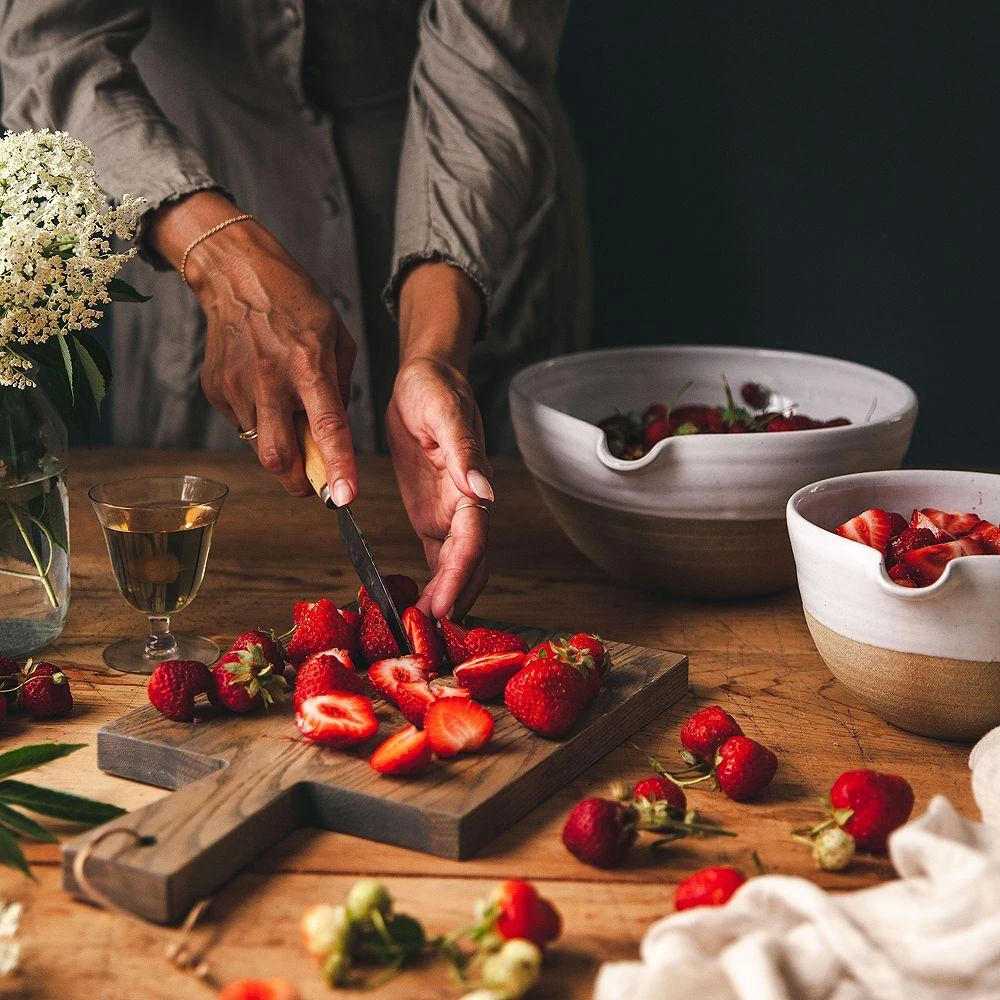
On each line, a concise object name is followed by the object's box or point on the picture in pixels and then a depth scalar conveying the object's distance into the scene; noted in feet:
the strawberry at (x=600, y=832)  2.87
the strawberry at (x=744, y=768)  3.17
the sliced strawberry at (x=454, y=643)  3.84
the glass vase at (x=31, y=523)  3.95
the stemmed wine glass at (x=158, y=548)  3.92
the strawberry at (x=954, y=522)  3.77
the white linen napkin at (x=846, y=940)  2.29
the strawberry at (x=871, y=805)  2.96
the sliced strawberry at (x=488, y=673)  3.59
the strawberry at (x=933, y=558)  3.48
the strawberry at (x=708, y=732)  3.40
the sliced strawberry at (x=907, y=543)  3.61
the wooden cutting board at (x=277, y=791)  2.70
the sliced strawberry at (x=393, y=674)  3.59
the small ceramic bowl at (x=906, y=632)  3.24
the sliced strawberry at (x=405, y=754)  3.10
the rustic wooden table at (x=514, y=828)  2.57
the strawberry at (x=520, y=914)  2.50
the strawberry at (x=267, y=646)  3.69
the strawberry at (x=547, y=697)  3.34
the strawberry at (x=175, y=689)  3.40
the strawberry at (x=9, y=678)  3.69
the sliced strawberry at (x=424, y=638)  3.82
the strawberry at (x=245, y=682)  3.46
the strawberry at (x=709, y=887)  2.64
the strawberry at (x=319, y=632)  3.85
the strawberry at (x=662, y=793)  3.08
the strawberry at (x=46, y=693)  3.59
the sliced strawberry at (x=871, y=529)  3.67
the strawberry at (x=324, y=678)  3.44
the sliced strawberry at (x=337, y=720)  3.27
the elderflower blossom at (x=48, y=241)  3.60
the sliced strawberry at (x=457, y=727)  3.23
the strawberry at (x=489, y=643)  3.76
